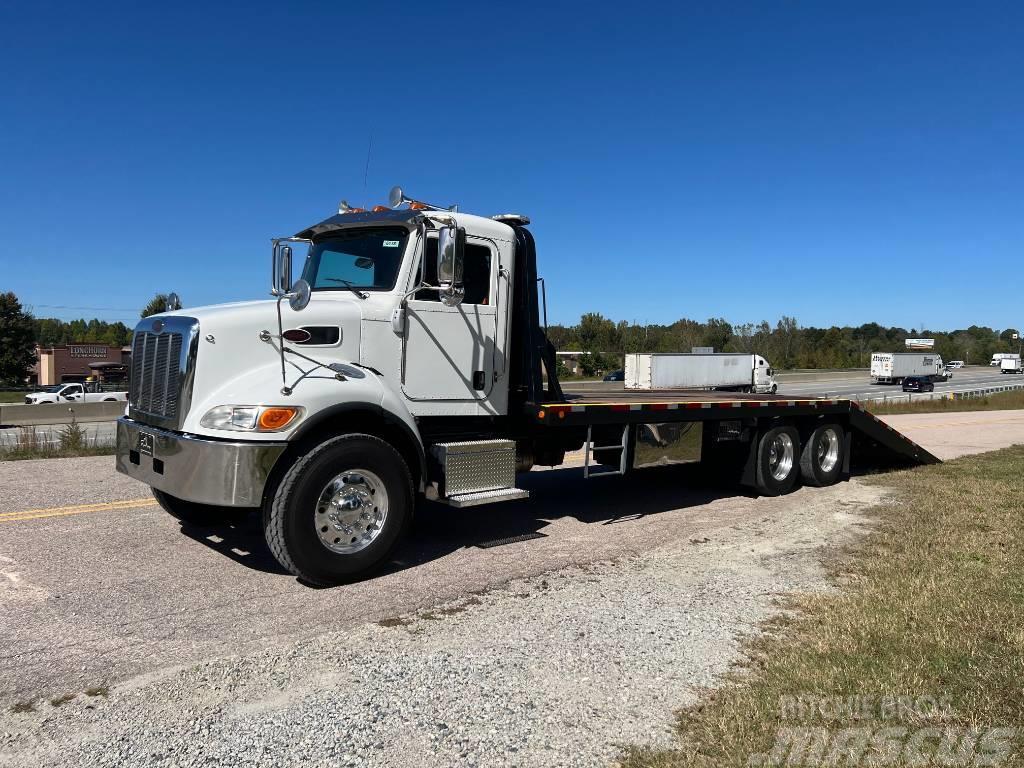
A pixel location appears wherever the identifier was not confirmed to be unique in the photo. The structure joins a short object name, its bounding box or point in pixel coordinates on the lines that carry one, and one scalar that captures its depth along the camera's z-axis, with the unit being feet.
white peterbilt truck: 16.66
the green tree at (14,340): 200.13
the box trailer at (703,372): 85.81
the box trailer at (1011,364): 328.29
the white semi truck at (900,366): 205.26
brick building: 219.82
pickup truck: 90.79
